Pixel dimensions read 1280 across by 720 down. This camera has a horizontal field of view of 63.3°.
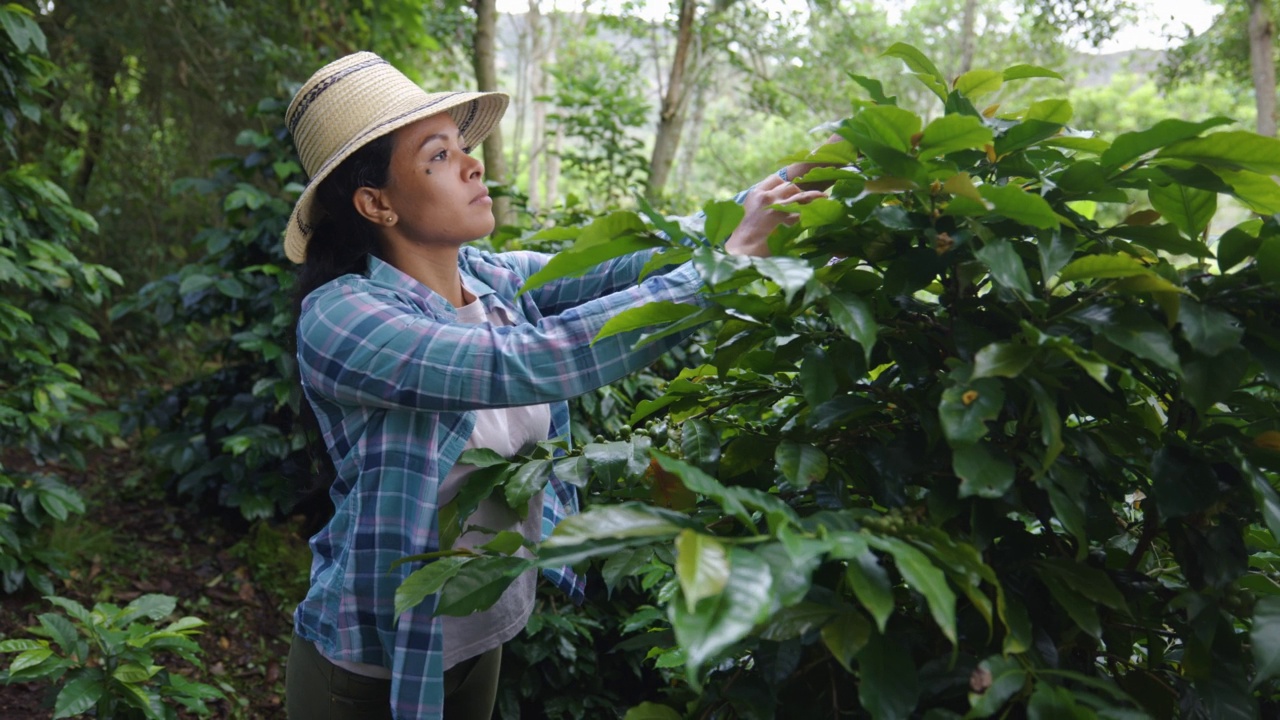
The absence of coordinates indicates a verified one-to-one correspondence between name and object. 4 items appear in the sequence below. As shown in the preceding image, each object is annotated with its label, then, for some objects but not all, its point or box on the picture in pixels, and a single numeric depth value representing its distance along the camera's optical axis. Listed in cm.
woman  132
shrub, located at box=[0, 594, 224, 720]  221
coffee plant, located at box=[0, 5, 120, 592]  319
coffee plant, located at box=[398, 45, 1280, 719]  85
